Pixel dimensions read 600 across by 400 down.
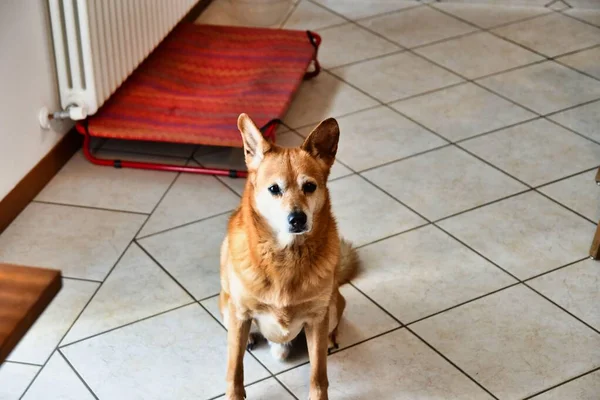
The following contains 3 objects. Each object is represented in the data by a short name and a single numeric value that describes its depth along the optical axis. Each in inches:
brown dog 66.4
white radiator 102.3
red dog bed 108.9
